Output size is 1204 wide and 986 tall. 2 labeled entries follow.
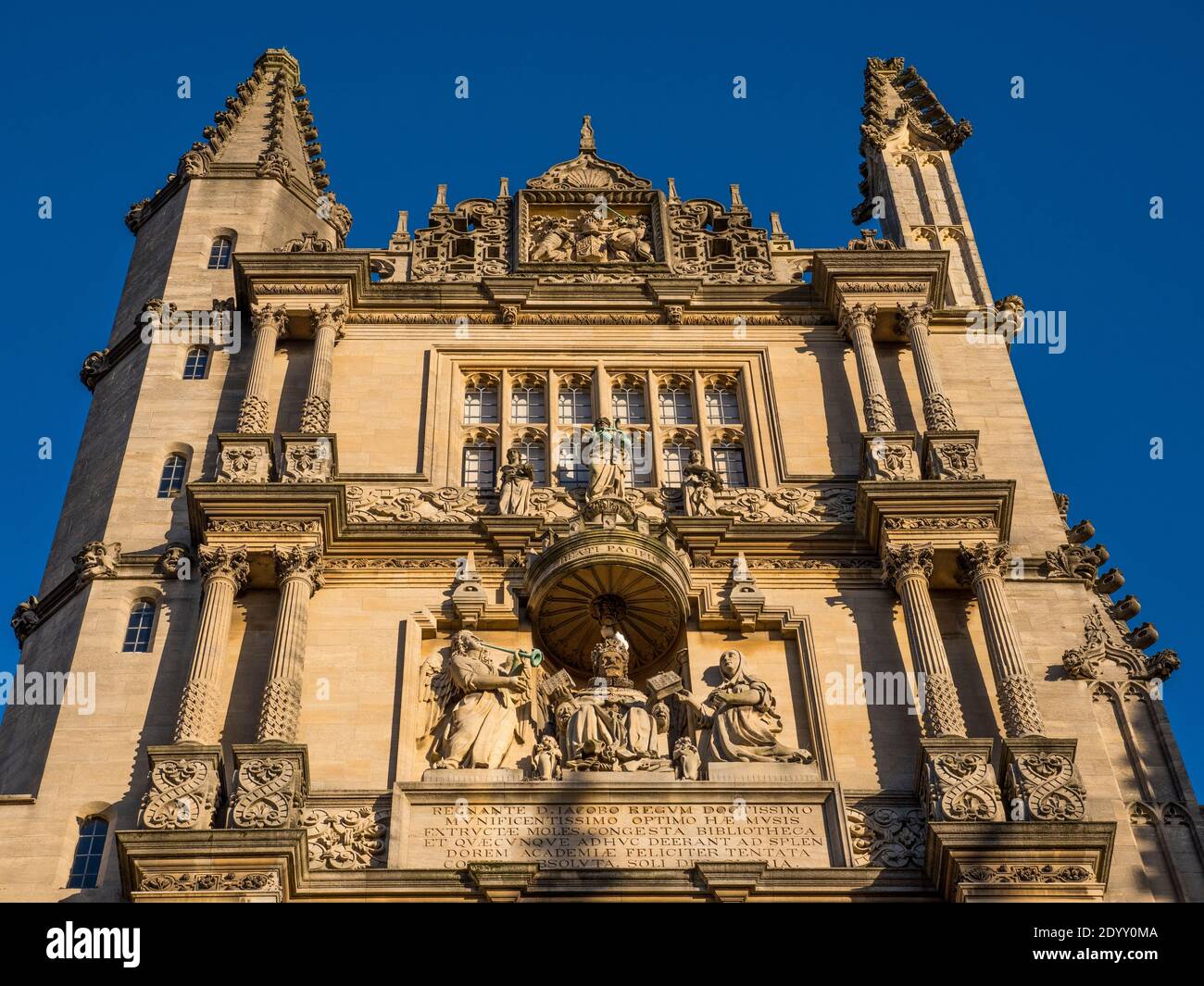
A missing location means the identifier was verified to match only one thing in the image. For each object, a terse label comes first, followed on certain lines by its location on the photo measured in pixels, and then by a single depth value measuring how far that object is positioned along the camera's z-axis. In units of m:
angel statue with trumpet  22.69
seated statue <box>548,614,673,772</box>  22.44
